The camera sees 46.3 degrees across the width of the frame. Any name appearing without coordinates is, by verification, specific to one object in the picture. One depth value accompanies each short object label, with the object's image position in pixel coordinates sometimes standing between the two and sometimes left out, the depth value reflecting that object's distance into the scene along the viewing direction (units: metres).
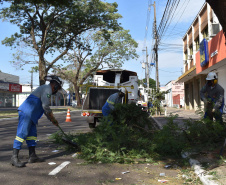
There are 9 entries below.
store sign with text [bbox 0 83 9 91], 44.78
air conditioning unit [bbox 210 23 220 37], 17.56
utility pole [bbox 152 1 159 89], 23.86
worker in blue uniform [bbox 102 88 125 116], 8.30
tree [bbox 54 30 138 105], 38.78
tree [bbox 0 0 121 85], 25.11
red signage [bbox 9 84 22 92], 48.38
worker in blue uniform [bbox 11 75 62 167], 5.03
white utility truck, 10.95
